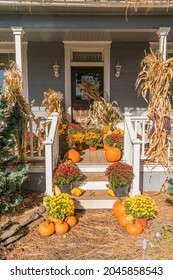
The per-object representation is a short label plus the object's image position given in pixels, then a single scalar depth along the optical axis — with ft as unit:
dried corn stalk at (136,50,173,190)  13.88
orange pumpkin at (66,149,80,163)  16.29
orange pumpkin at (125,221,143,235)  10.94
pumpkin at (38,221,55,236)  10.94
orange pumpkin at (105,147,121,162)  16.30
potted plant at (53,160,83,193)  13.25
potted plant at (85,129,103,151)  19.03
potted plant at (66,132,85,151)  18.12
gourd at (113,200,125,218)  12.05
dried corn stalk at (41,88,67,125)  21.09
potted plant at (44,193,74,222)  11.09
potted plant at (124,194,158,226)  11.32
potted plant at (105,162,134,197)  13.06
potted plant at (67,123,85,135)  20.30
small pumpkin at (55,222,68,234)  11.07
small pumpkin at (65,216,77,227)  11.55
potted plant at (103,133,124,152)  17.19
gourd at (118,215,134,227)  11.39
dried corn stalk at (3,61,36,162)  13.20
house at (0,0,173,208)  21.18
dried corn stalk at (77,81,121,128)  22.29
